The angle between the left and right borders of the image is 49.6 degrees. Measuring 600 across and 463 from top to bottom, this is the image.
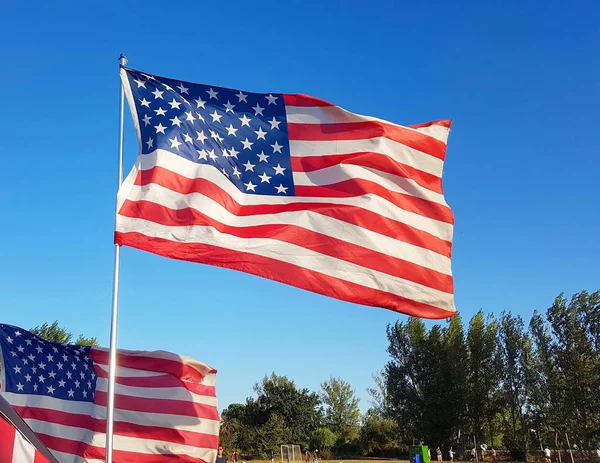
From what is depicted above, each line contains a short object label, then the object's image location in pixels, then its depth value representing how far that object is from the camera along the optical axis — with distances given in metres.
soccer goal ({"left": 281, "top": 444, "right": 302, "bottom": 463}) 60.31
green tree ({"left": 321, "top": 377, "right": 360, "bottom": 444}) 90.00
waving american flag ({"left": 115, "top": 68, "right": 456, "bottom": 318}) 8.28
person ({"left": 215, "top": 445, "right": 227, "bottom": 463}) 17.02
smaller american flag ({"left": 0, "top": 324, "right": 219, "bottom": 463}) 12.78
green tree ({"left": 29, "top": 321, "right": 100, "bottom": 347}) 64.96
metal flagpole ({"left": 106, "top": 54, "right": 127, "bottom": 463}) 6.68
